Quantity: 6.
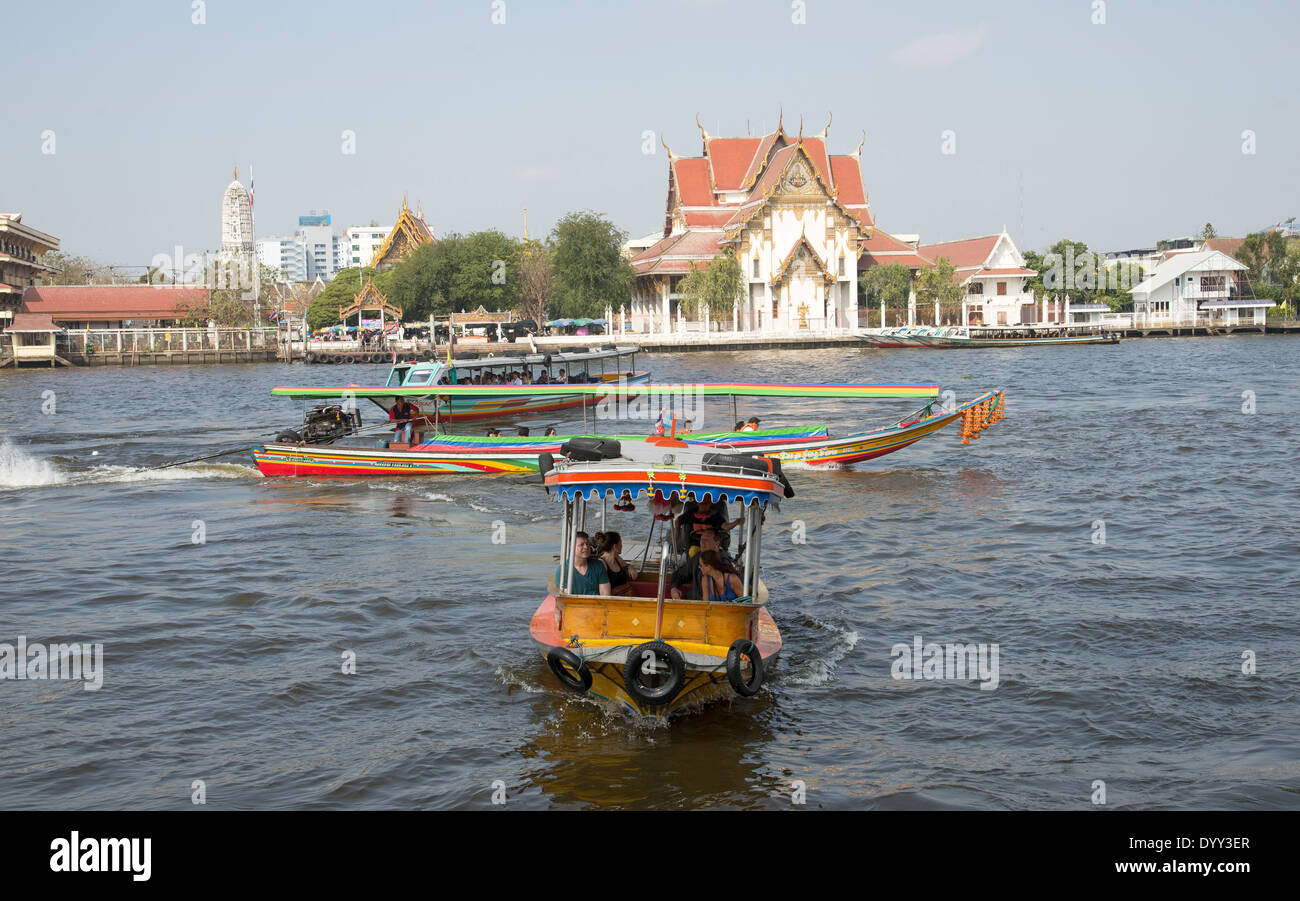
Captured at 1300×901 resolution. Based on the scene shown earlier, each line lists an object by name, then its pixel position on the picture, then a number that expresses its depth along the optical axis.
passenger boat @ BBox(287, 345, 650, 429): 29.81
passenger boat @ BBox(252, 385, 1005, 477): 23.14
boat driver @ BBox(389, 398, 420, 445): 24.22
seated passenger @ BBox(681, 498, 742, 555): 10.42
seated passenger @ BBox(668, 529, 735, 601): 10.00
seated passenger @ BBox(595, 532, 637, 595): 10.52
